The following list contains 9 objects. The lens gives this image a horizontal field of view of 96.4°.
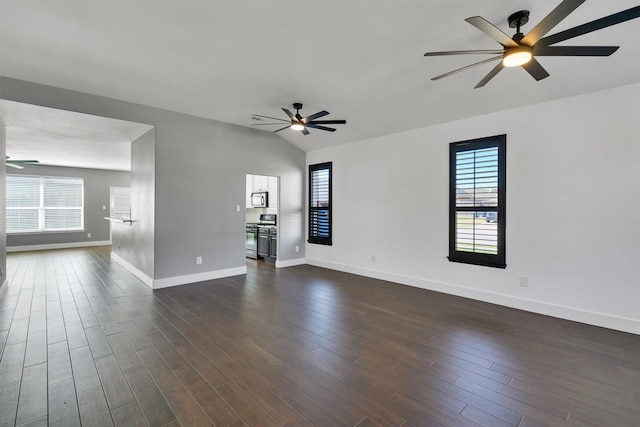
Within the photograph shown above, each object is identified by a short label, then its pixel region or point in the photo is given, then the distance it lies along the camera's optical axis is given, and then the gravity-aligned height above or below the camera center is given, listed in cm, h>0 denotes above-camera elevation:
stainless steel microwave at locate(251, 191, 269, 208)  759 +30
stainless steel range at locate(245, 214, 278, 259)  670 -66
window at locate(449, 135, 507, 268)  395 +15
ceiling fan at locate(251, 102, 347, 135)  400 +127
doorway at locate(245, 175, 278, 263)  677 -24
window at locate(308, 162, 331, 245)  632 +18
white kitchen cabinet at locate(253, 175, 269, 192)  767 +75
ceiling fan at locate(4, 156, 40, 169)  679 +115
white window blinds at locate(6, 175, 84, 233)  824 +20
